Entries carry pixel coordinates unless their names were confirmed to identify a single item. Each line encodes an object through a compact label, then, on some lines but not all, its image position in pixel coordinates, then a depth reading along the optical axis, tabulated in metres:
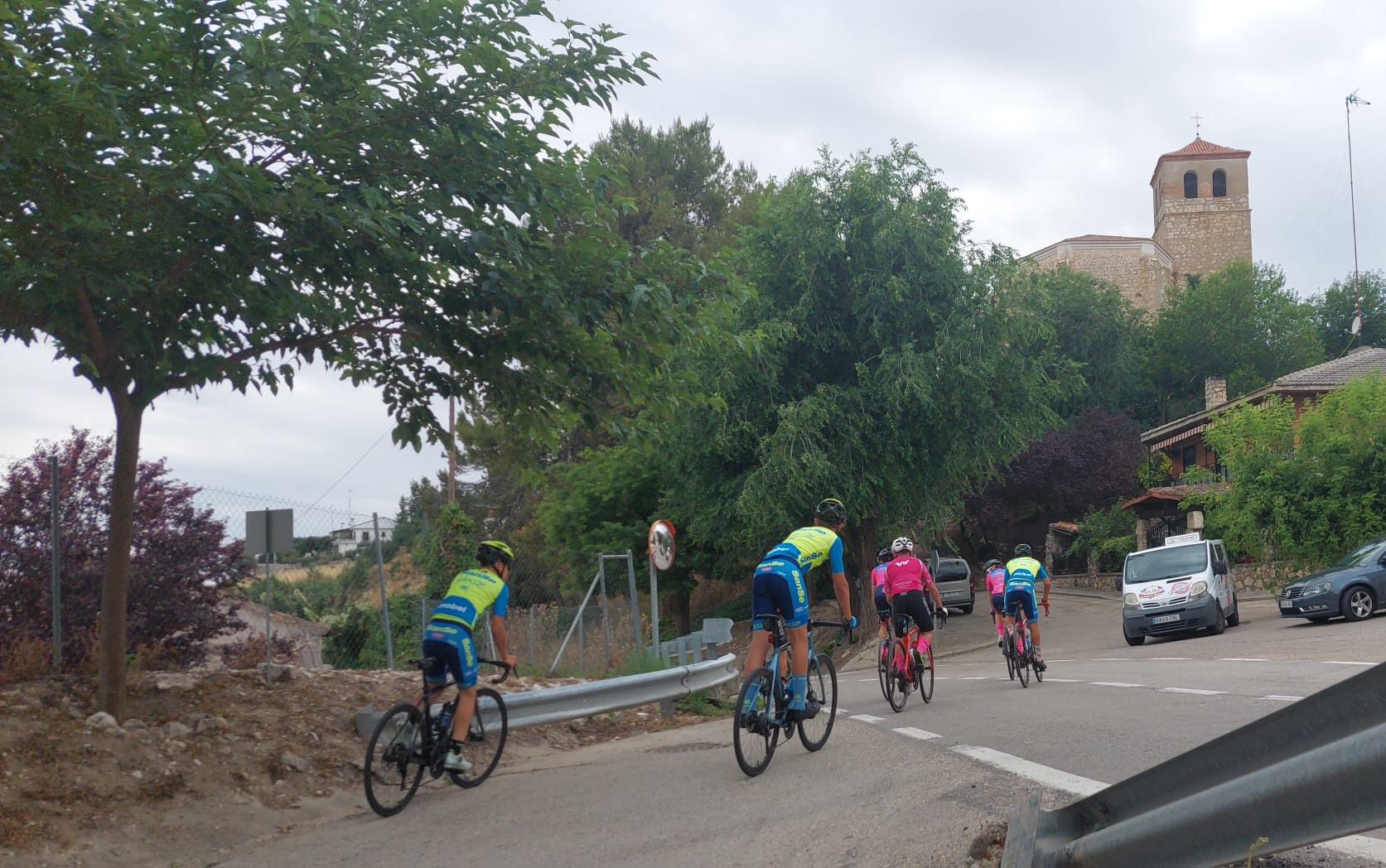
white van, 25.31
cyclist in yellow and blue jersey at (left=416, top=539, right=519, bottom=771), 8.68
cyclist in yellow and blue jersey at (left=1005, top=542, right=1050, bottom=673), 15.50
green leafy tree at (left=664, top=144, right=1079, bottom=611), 29.19
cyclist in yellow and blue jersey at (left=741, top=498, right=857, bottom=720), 8.95
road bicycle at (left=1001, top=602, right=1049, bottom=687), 15.41
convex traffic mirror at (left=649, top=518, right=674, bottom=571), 15.78
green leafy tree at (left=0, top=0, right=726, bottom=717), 8.09
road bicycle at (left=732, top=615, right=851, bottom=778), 8.38
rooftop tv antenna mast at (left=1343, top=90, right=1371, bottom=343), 50.06
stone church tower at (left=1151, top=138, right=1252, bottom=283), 91.81
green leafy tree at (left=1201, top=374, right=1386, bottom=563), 30.44
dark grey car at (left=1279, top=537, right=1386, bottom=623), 24.77
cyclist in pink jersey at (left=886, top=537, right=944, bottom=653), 13.22
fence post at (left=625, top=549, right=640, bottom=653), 15.38
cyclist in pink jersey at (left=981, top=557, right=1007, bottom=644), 15.92
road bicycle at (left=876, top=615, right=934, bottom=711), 13.08
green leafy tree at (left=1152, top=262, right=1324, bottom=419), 67.00
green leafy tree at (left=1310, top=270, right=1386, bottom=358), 74.94
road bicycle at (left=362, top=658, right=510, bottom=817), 8.14
